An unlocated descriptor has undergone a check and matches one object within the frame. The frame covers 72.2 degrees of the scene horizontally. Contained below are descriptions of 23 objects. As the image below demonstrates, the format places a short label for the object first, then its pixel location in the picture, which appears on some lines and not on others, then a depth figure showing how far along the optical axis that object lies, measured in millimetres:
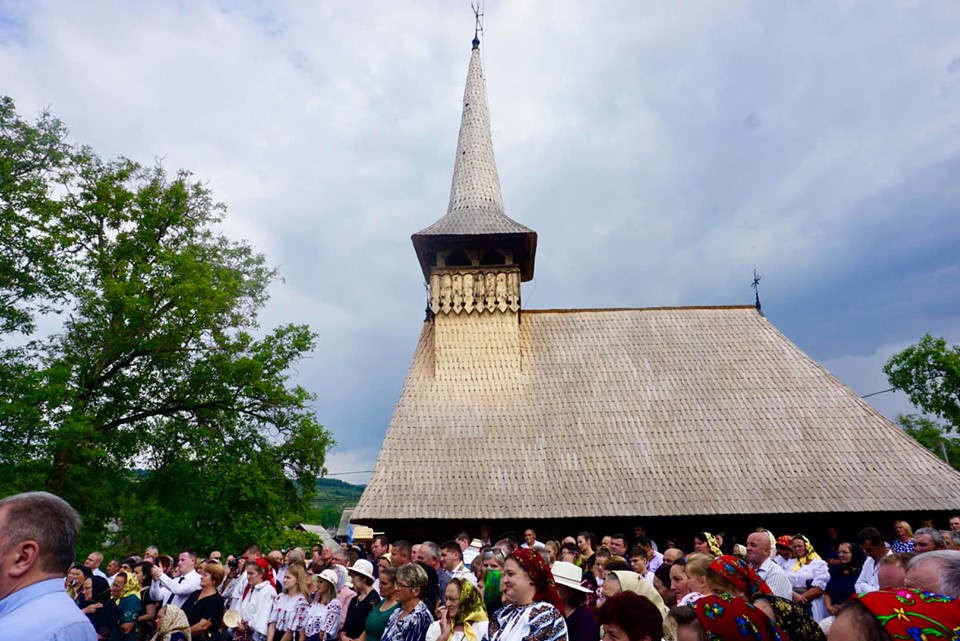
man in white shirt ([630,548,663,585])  7625
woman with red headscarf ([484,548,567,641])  3783
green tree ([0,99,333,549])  16125
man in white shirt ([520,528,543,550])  10266
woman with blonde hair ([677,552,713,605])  4035
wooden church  14961
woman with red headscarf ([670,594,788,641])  2855
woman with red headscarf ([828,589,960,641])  1945
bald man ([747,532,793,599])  6152
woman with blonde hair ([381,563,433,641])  5383
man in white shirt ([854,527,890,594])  6809
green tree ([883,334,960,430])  28453
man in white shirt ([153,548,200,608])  7738
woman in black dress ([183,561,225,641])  7234
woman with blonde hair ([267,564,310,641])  7121
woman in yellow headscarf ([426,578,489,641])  5172
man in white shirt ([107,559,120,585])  10072
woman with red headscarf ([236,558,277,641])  7387
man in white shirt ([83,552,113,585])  9305
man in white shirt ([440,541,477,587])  7445
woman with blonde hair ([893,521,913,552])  8222
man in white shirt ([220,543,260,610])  8320
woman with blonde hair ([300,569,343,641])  6902
